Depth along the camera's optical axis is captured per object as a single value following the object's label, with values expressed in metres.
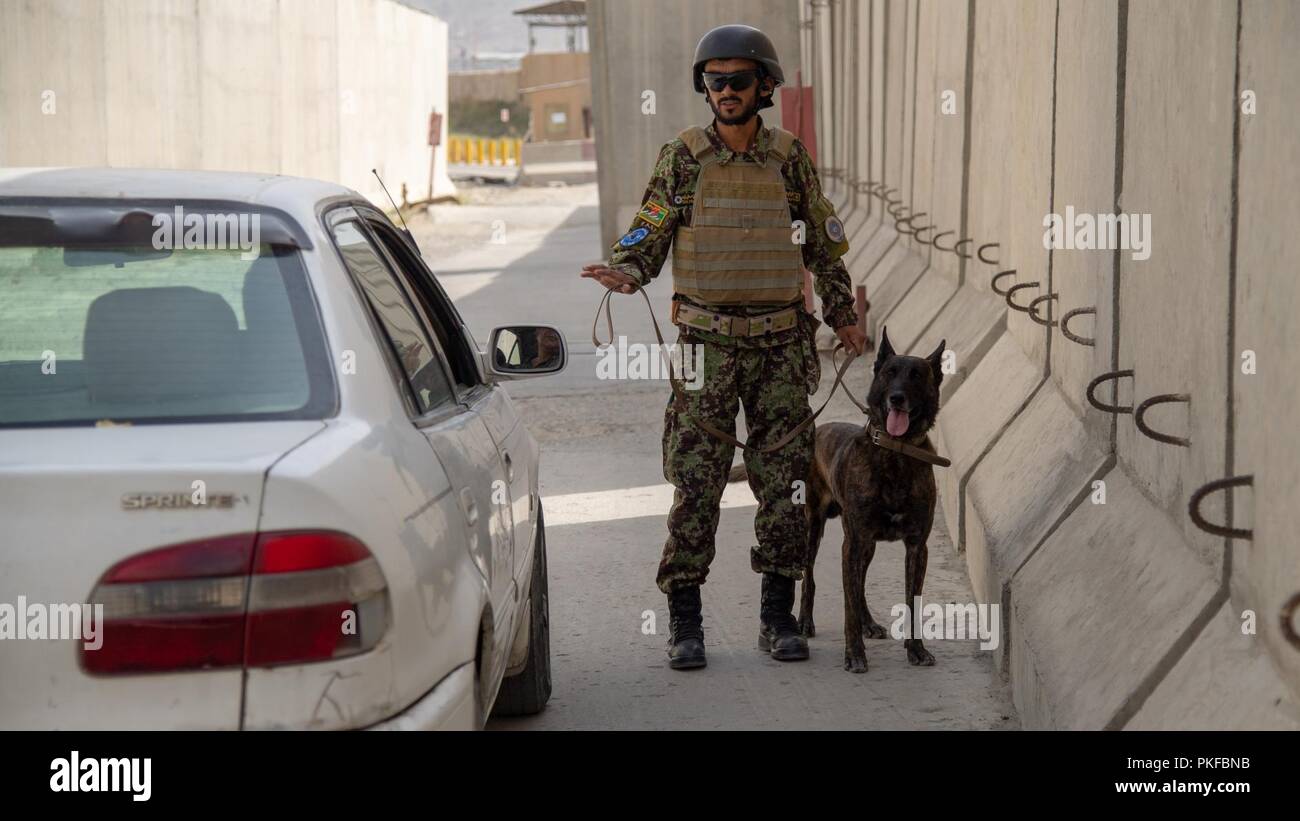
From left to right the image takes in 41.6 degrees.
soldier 5.79
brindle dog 5.83
